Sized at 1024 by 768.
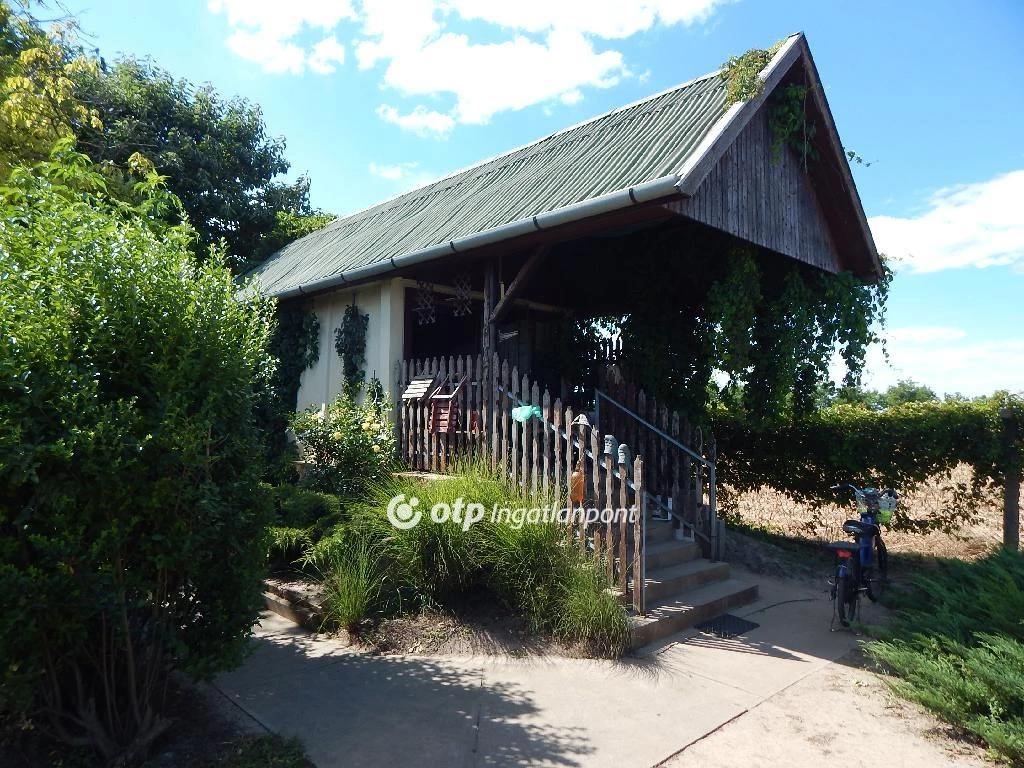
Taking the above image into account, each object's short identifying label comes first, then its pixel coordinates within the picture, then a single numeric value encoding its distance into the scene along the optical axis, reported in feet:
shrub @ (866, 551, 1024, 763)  11.16
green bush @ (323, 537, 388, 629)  15.97
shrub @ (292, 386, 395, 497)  23.22
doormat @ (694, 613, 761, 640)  17.19
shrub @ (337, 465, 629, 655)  15.30
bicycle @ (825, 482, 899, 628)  17.67
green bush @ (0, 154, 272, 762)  8.73
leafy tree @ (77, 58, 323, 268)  54.34
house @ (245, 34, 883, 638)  19.72
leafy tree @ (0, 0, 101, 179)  23.17
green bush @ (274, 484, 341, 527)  19.48
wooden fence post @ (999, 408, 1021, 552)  22.44
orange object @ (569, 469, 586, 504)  17.60
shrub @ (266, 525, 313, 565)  18.38
